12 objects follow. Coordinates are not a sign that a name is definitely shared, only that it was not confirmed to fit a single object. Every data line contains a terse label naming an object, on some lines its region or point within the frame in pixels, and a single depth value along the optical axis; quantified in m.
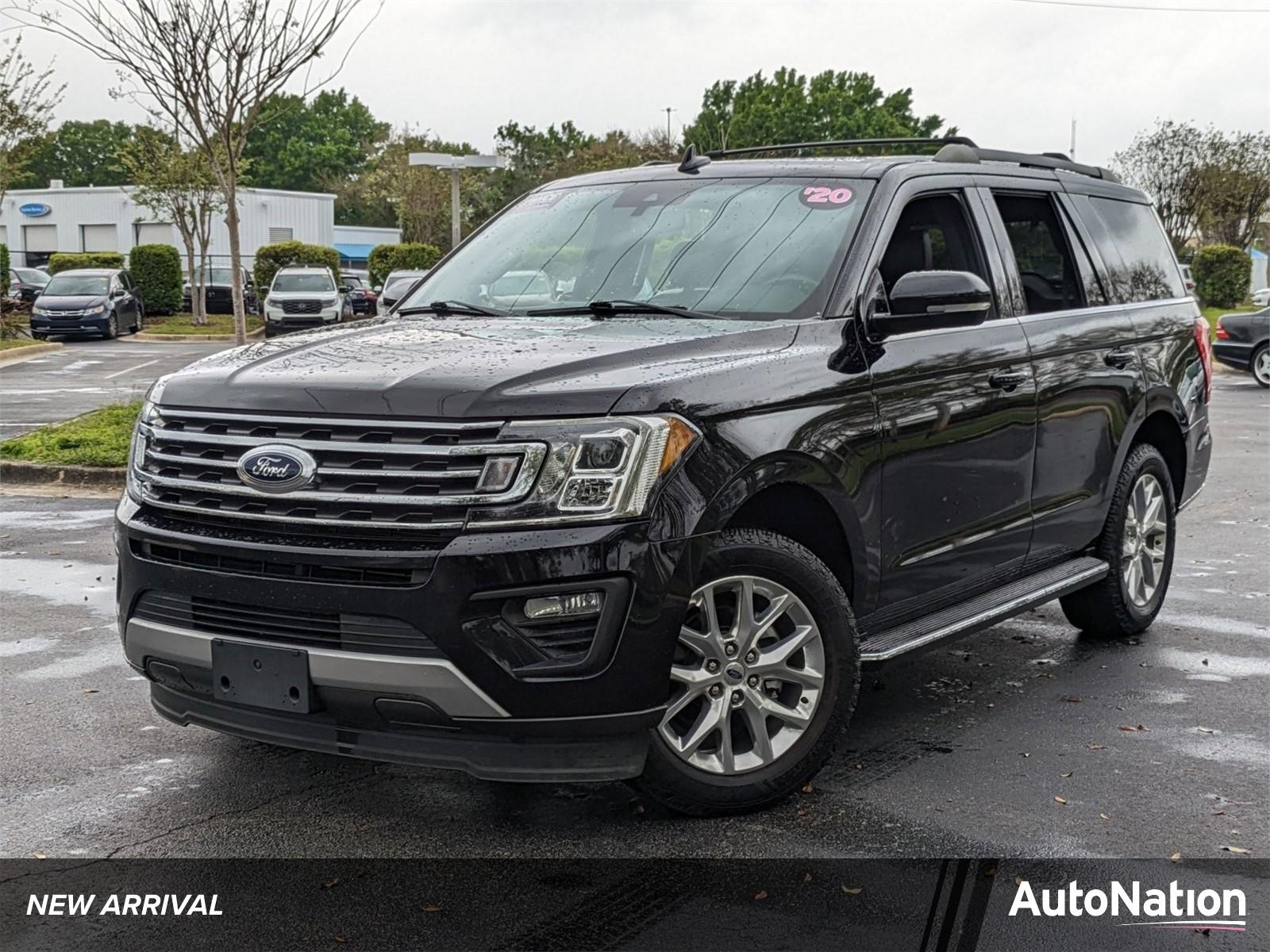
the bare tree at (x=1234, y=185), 52.78
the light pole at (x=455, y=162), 37.72
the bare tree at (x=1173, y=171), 53.59
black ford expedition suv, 3.79
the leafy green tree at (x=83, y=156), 121.00
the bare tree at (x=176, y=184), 41.16
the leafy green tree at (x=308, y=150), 114.88
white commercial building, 66.44
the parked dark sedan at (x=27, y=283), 42.53
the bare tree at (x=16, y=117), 30.25
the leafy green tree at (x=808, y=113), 89.62
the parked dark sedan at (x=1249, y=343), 22.56
